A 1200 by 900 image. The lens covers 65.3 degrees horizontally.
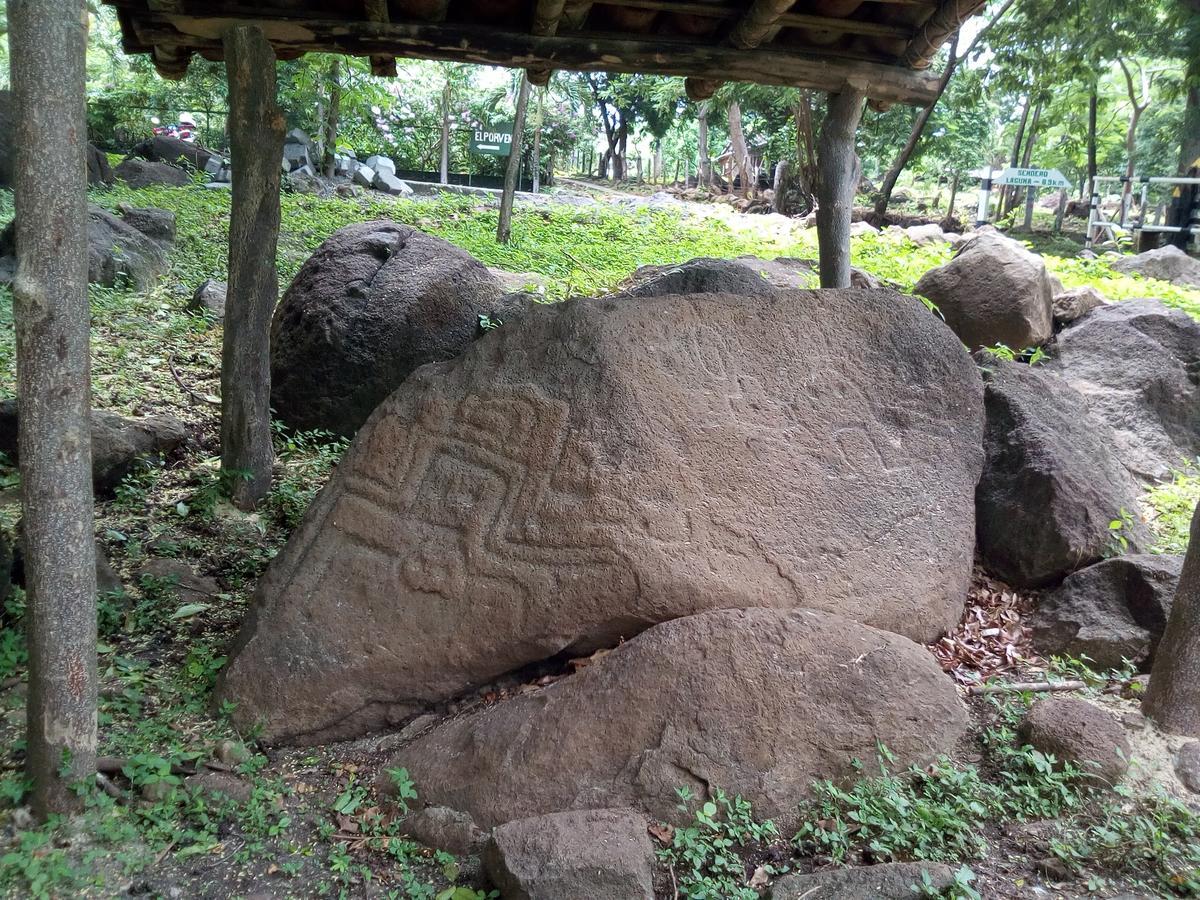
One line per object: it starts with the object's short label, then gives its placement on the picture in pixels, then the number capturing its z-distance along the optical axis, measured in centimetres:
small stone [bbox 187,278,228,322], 861
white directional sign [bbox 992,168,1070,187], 1141
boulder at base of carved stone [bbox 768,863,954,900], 264
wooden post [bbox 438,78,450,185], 1771
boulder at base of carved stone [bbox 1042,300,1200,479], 629
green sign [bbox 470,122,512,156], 1588
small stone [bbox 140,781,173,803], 312
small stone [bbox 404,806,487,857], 310
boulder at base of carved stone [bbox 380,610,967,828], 319
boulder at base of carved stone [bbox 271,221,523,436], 640
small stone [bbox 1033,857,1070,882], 283
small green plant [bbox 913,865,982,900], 261
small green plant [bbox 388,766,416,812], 326
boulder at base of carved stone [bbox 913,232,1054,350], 707
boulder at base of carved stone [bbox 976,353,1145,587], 465
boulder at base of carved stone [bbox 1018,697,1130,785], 317
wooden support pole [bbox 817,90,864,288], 563
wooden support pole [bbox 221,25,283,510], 485
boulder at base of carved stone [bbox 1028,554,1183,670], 405
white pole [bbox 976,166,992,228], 1420
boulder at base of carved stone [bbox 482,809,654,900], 270
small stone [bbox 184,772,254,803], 319
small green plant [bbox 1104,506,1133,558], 470
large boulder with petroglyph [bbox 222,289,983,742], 368
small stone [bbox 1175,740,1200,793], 316
